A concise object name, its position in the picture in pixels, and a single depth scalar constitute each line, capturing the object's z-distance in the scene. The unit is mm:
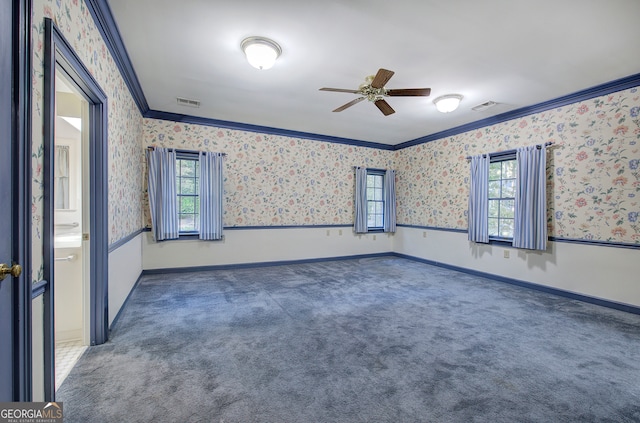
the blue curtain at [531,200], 4117
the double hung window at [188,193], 5102
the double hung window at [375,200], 6863
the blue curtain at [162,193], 4707
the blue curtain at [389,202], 6785
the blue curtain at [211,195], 5035
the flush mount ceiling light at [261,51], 2678
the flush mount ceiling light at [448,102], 3879
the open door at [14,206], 1101
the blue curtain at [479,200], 4895
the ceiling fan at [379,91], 2821
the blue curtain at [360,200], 6469
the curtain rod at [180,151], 4719
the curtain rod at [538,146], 4123
